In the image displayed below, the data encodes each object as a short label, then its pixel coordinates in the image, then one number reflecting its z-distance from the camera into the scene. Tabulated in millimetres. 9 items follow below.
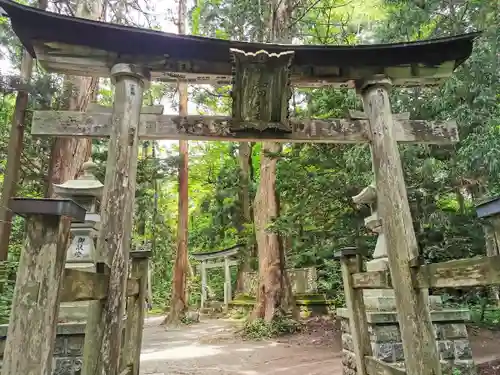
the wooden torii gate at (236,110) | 3297
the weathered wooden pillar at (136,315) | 3896
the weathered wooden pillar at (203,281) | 17247
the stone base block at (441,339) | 4434
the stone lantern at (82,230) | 3943
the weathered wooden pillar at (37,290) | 1742
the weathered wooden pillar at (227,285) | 16055
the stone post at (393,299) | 3354
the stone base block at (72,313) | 3910
